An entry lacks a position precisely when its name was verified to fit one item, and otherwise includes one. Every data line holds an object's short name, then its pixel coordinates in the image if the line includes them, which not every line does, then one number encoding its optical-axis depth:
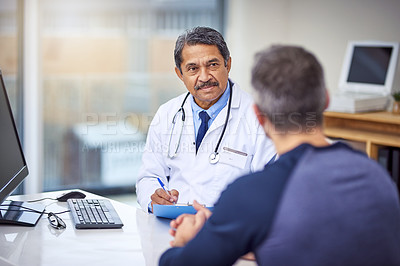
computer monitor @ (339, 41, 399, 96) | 3.72
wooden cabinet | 3.51
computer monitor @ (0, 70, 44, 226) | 1.92
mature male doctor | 2.39
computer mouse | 2.30
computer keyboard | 1.93
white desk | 1.62
